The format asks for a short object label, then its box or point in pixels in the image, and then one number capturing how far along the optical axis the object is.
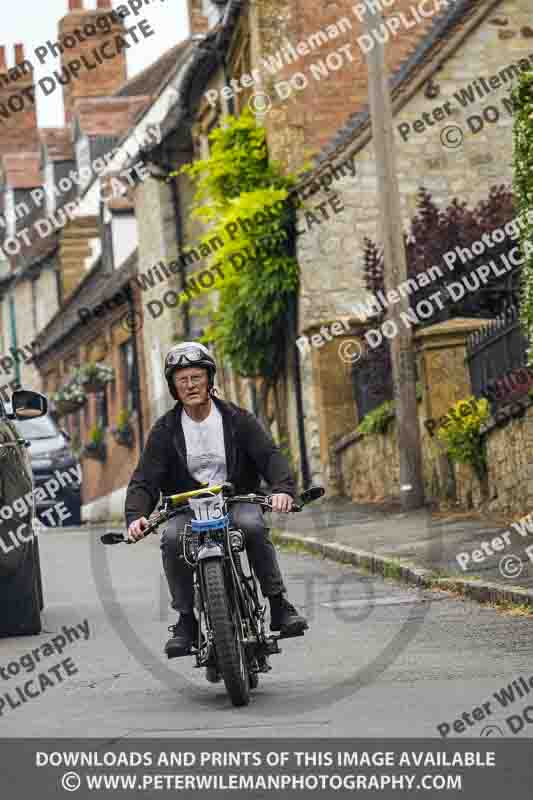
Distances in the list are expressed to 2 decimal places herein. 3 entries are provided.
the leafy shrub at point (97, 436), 44.78
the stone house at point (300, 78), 27.39
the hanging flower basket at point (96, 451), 44.88
